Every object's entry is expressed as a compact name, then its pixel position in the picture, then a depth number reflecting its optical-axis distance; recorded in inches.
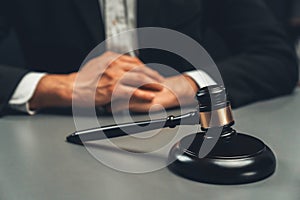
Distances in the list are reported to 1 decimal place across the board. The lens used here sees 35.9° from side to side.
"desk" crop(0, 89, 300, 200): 23.7
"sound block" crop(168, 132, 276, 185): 24.4
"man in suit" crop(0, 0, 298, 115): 42.9
